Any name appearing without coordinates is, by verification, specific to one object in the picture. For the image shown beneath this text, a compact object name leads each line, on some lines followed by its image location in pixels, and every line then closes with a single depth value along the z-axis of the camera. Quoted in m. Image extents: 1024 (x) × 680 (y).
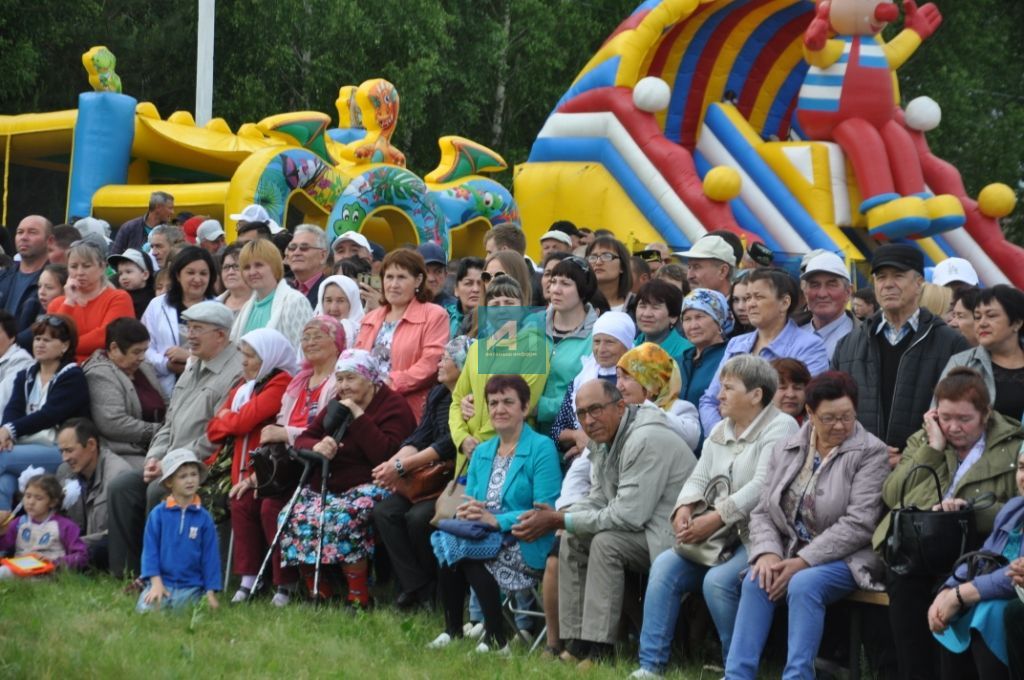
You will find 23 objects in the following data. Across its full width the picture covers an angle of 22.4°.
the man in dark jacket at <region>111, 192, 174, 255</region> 20.51
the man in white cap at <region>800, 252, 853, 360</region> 12.50
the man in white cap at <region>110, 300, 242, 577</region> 13.97
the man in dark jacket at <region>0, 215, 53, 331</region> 17.68
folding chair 11.61
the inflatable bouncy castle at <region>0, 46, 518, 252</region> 25.40
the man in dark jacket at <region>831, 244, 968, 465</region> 11.07
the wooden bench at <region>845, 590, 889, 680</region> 10.18
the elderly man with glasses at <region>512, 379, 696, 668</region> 10.96
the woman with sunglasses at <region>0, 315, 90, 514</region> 14.67
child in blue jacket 12.67
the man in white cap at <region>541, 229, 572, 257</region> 17.28
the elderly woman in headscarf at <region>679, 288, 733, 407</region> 12.50
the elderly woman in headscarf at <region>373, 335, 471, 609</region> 12.59
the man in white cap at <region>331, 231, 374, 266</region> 17.61
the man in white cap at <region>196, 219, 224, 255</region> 20.01
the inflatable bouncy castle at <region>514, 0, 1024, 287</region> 28.47
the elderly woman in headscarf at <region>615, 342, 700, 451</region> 11.63
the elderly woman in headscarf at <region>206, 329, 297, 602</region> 13.34
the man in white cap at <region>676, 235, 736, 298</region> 14.08
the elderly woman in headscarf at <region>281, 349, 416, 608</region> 12.73
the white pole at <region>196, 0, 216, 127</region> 31.03
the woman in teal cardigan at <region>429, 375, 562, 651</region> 11.66
